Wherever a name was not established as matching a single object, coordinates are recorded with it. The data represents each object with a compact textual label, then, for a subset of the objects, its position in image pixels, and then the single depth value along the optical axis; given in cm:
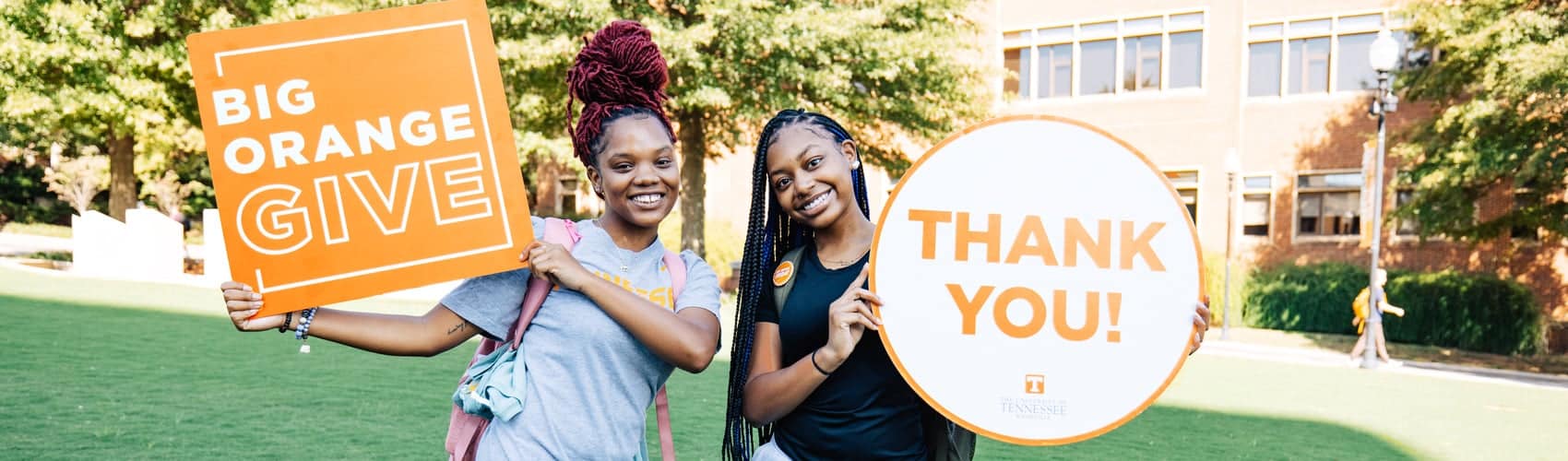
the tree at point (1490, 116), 1151
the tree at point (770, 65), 1437
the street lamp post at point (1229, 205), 1628
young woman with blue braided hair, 204
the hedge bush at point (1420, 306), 1541
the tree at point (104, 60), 1631
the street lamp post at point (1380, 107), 1254
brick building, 1908
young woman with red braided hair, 196
